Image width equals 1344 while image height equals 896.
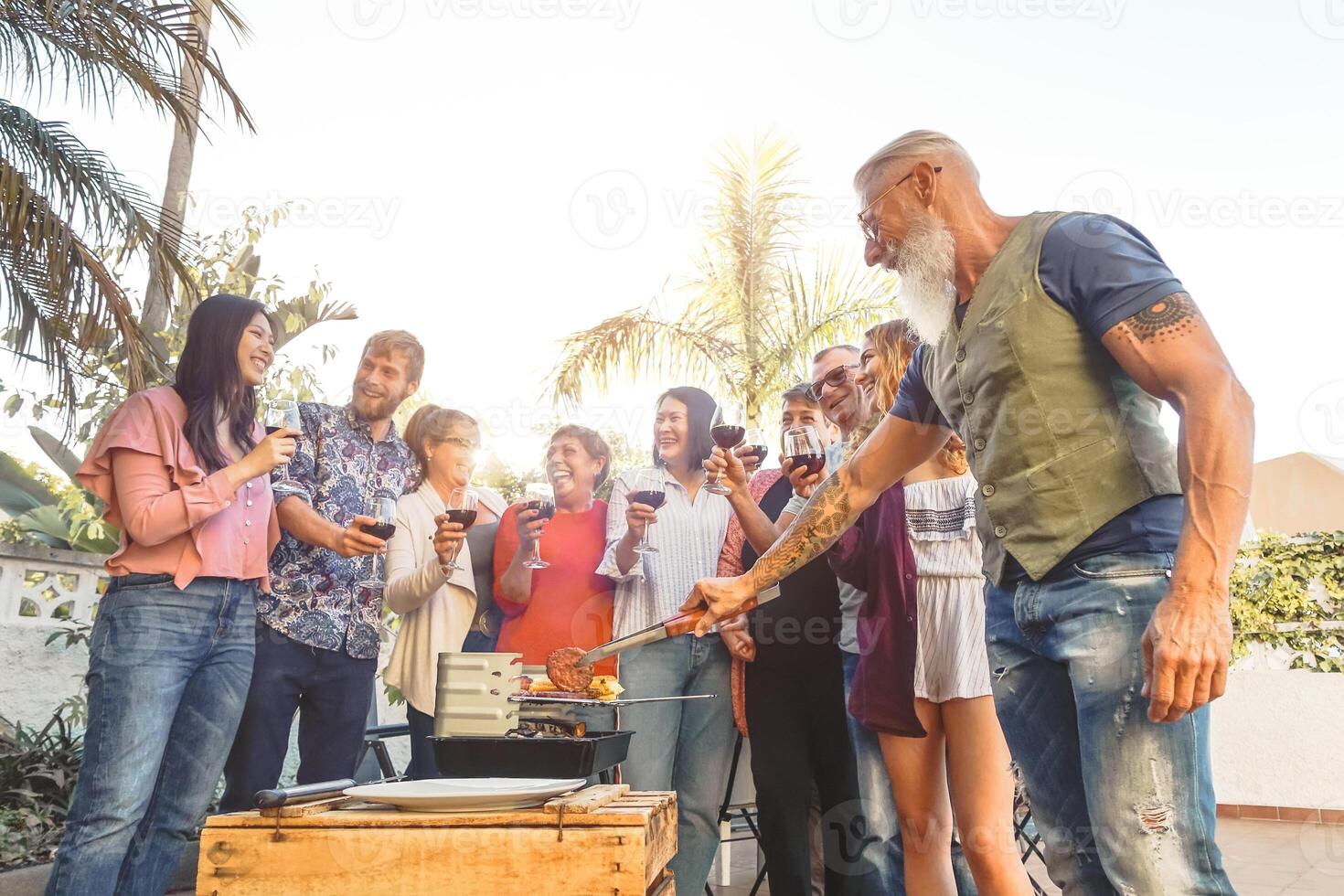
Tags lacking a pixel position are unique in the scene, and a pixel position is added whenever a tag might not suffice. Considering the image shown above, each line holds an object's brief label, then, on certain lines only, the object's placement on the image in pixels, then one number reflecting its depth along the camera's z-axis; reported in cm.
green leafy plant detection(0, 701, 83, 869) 430
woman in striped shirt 324
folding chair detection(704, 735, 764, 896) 378
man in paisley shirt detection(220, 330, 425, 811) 304
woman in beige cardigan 346
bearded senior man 141
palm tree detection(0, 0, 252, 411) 488
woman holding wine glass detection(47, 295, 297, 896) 245
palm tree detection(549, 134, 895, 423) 1023
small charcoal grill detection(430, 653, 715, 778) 183
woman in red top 376
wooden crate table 135
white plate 141
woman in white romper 253
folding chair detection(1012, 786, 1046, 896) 382
